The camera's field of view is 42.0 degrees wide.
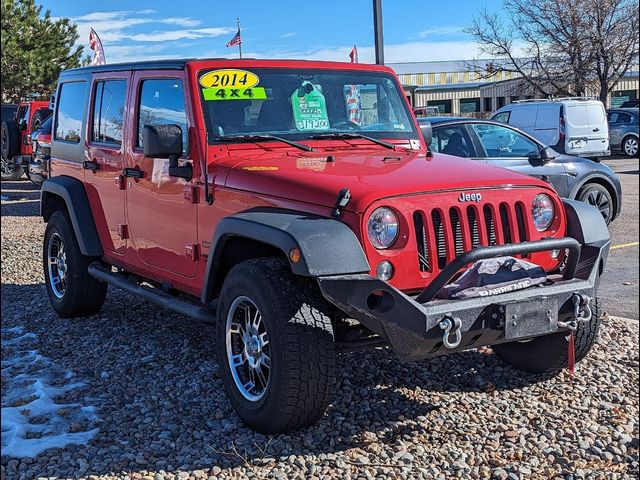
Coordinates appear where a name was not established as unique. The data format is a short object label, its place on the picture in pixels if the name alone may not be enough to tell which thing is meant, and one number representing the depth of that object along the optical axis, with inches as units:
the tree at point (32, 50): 1082.7
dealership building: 1521.3
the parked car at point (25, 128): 736.3
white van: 699.4
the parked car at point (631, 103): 1240.2
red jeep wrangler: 153.9
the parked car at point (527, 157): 390.9
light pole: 485.4
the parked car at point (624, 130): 973.8
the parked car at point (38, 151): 562.6
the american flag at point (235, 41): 552.4
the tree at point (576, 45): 1017.5
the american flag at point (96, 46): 837.4
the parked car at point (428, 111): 1055.2
